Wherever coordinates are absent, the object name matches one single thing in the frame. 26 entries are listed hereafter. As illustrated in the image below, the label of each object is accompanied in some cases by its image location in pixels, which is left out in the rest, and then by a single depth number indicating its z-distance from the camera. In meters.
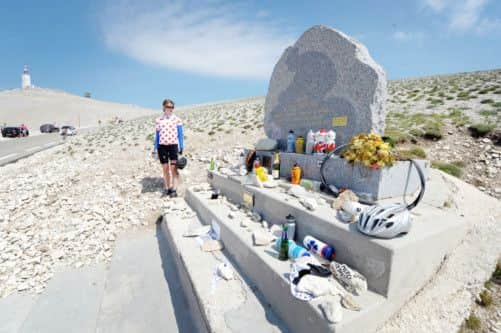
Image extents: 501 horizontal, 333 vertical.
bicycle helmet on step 2.07
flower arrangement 3.13
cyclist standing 5.30
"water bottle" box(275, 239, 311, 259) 2.47
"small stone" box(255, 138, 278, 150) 5.54
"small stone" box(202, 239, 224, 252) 3.41
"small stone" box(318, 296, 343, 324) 1.69
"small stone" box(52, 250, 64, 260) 3.87
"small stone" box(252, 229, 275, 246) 2.86
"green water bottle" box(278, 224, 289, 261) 2.54
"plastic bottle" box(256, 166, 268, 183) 4.33
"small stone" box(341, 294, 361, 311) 1.85
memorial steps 1.92
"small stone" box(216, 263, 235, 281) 2.73
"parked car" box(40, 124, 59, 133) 36.72
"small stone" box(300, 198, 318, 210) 2.91
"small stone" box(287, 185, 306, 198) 3.49
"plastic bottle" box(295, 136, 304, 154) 4.85
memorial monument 3.87
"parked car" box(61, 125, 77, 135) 25.62
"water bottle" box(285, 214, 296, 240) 2.97
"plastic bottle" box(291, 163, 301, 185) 4.23
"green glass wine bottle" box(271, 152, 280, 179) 4.88
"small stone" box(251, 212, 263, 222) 3.69
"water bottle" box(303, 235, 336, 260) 2.46
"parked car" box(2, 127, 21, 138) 27.64
